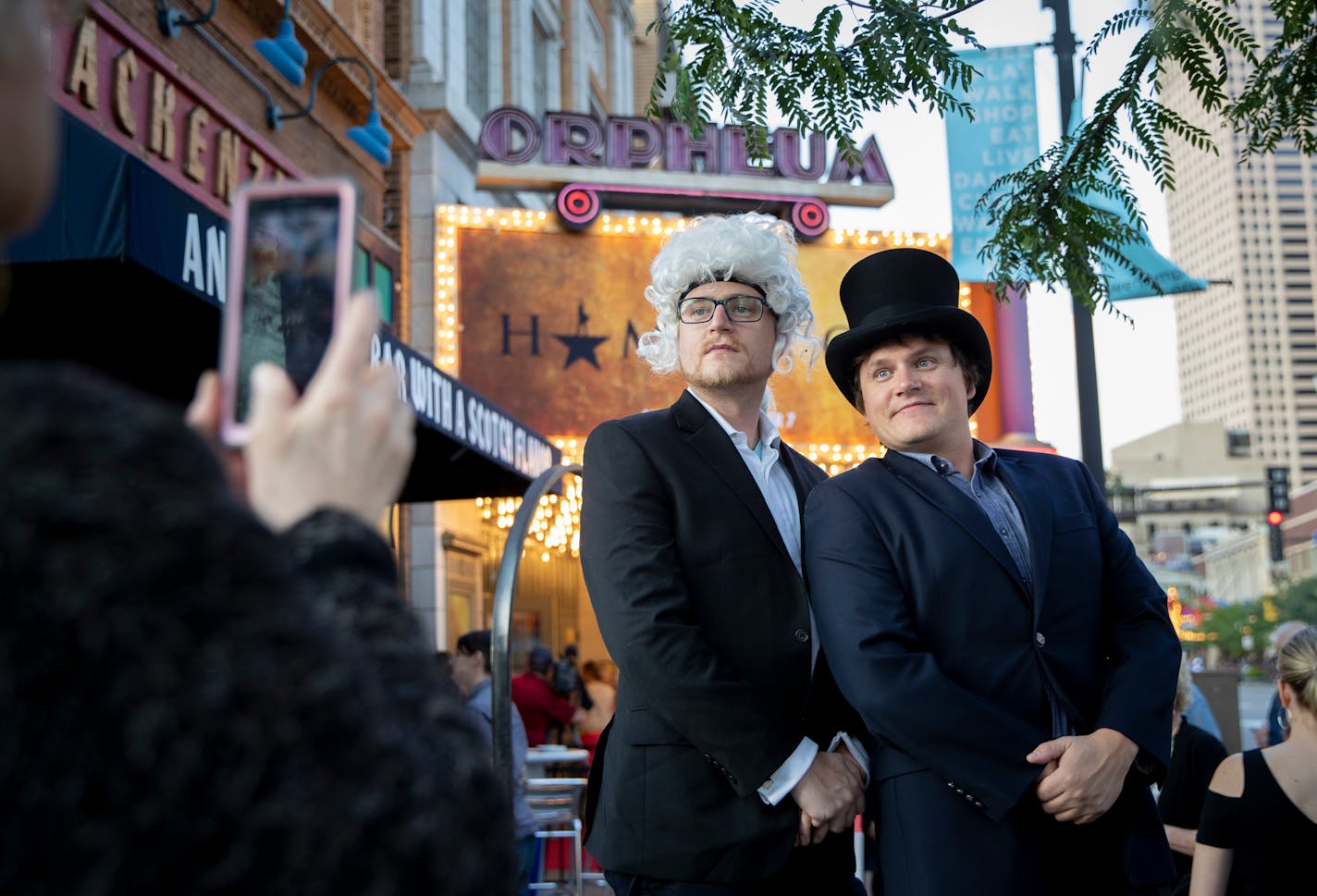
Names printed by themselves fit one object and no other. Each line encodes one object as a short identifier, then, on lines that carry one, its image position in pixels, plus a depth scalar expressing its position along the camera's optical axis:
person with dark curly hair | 0.92
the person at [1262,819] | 3.86
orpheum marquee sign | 17.88
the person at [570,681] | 12.11
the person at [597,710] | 12.87
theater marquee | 16.97
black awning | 5.55
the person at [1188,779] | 5.86
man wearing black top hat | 2.83
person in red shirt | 10.88
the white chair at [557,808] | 8.78
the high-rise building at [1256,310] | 140.50
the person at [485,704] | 7.64
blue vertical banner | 9.91
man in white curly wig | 2.86
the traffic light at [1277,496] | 31.25
